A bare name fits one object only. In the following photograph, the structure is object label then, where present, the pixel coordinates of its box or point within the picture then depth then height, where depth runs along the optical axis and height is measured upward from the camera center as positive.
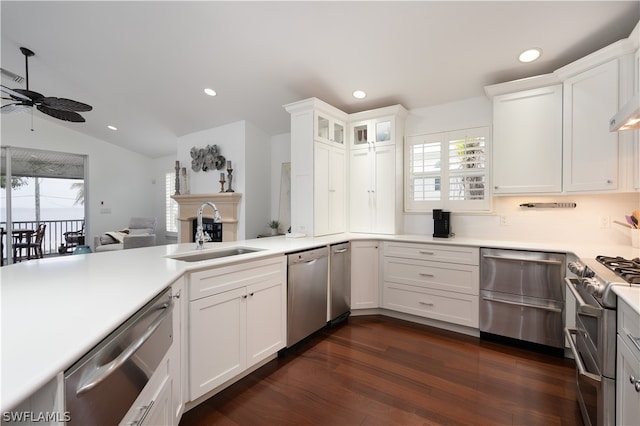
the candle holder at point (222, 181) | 5.08 +0.53
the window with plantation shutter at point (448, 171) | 3.26 +0.48
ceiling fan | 3.04 +1.16
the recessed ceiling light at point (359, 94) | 3.45 +1.41
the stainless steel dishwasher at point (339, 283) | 3.02 -0.76
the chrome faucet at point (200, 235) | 2.32 -0.19
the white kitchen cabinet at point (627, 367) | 1.08 -0.62
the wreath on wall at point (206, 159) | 5.30 +0.98
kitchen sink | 2.21 -0.35
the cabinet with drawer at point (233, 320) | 1.74 -0.74
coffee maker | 3.30 -0.14
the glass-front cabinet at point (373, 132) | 3.59 +1.01
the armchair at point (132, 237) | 5.14 -0.51
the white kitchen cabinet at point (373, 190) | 3.58 +0.27
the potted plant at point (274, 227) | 5.05 -0.27
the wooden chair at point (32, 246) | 5.93 -0.72
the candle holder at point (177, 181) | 5.88 +0.61
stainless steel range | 1.32 -0.61
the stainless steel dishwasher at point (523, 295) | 2.41 -0.73
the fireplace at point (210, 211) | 5.05 +0.00
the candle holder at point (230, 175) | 4.97 +0.63
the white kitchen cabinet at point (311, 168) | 3.34 +0.51
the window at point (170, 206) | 7.29 +0.13
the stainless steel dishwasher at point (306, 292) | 2.48 -0.74
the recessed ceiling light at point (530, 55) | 2.52 +1.39
